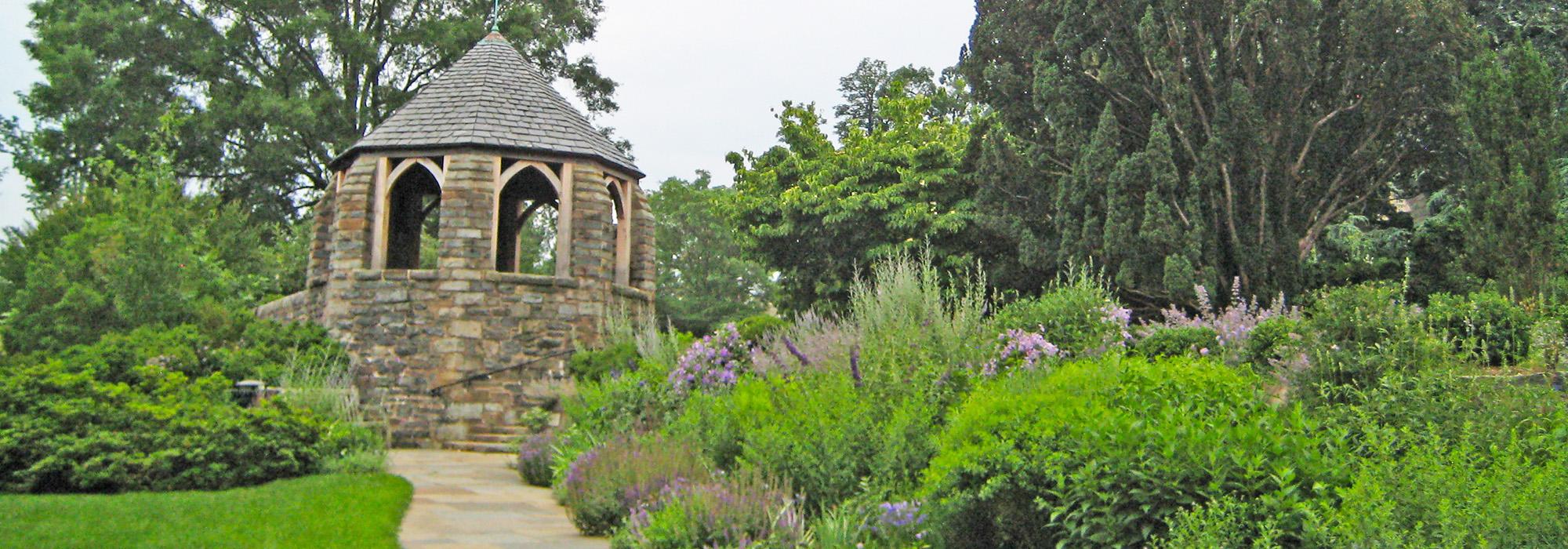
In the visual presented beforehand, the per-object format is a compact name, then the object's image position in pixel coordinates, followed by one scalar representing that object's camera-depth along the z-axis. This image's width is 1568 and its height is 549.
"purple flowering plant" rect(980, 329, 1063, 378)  6.57
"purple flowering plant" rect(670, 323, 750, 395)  8.40
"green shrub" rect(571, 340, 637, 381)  11.28
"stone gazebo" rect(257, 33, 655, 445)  13.52
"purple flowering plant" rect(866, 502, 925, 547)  4.75
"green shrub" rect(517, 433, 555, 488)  8.96
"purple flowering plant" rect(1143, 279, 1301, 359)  8.12
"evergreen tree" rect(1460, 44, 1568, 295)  11.77
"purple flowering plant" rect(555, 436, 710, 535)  6.11
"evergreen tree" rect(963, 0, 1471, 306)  14.52
